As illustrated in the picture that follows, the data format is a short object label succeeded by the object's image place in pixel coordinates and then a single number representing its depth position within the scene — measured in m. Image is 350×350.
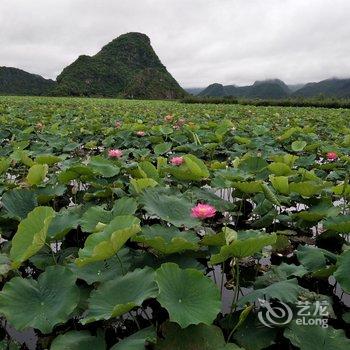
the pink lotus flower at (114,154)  3.03
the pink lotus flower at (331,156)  3.49
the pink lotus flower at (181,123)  6.83
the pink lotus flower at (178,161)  2.75
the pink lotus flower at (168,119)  7.34
